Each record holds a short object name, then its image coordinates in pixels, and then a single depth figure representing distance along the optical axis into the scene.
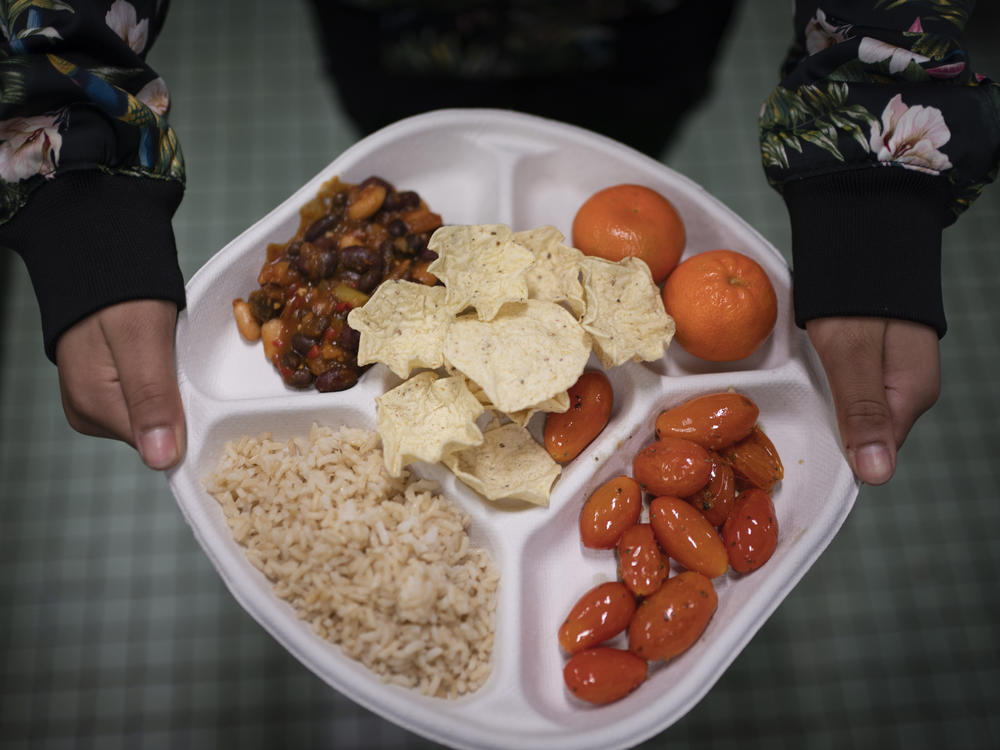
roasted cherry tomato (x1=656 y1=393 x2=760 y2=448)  0.34
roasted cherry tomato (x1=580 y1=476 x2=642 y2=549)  0.34
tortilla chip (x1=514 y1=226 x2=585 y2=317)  0.34
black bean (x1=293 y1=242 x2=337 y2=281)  0.35
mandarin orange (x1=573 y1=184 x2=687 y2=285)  0.35
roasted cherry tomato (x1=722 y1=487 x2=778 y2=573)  0.33
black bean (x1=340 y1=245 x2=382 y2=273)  0.35
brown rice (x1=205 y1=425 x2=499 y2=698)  0.31
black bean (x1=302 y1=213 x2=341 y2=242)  0.36
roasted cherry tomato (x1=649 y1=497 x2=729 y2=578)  0.33
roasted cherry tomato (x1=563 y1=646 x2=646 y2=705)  0.32
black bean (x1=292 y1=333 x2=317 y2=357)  0.35
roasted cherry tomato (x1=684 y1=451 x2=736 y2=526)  0.34
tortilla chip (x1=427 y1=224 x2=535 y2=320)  0.32
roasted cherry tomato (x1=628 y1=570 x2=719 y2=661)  0.32
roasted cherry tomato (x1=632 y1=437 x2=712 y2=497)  0.33
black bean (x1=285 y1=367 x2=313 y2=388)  0.35
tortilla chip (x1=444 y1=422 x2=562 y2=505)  0.33
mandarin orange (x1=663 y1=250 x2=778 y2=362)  0.34
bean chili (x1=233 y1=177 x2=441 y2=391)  0.35
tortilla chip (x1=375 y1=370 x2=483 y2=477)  0.32
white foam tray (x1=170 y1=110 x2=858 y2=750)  0.32
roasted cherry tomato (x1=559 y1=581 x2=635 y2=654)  0.32
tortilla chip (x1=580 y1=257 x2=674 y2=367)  0.33
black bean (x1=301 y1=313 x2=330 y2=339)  0.35
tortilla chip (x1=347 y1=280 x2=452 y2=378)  0.33
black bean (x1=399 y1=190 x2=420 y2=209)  0.38
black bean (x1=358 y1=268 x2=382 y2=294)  0.35
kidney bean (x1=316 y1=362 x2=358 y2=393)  0.35
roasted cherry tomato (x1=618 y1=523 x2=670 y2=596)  0.33
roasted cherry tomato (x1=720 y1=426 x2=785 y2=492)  0.35
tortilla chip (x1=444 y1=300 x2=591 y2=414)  0.31
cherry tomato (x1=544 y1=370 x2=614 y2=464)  0.34
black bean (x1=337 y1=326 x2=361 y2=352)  0.34
